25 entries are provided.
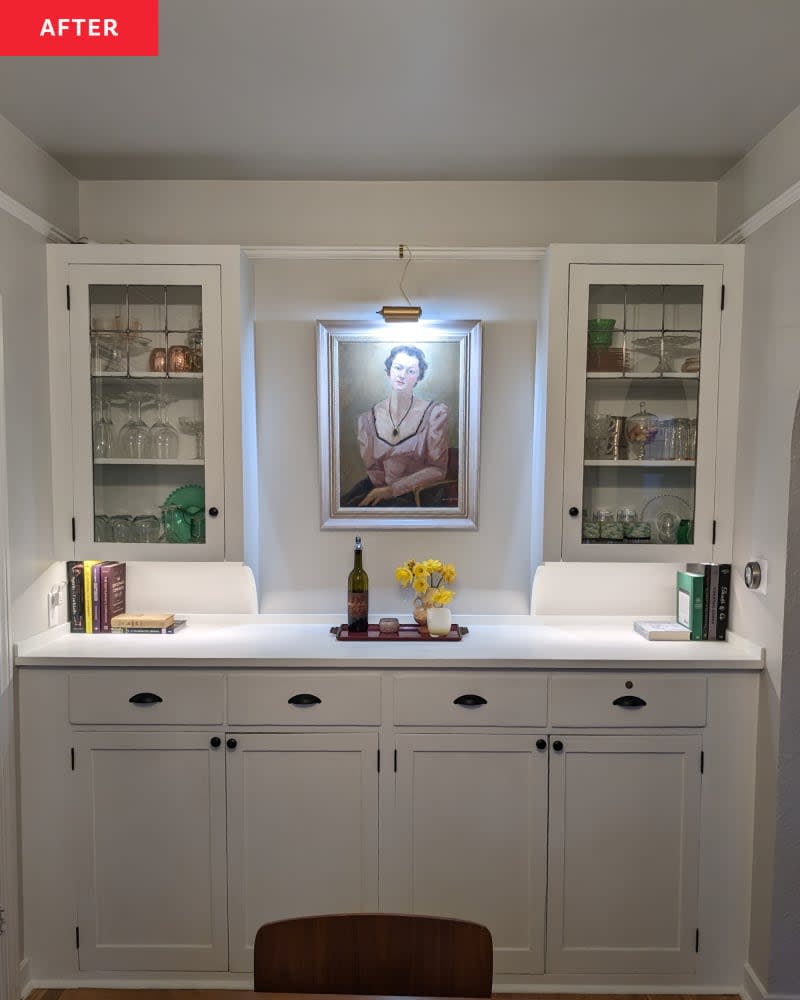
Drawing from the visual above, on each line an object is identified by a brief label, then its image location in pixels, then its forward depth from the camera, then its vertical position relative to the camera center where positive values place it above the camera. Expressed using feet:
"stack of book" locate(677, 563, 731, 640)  8.18 -1.63
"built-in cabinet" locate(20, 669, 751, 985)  7.44 -3.76
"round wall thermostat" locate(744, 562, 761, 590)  7.45 -1.20
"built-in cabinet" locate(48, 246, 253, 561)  7.97 +0.72
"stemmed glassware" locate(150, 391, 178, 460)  8.20 +0.30
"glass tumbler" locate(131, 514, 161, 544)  8.23 -0.81
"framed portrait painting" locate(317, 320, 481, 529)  8.78 +0.54
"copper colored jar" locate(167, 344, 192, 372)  8.13 +1.26
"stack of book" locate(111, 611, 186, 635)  8.43 -2.01
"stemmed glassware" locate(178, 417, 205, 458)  8.13 +0.40
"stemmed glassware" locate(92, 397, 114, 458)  8.16 +0.35
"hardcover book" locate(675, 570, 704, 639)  8.22 -1.66
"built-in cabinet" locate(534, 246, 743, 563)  7.88 +0.76
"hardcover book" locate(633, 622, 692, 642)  8.16 -2.00
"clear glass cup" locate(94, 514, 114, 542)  8.16 -0.80
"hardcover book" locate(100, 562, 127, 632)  8.51 -1.66
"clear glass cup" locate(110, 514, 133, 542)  8.21 -0.79
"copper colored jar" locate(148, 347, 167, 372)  8.16 +1.22
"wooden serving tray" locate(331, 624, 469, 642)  8.15 -2.07
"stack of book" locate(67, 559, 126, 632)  8.46 -1.68
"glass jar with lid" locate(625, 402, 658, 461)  8.13 +0.42
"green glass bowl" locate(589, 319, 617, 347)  7.98 +1.58
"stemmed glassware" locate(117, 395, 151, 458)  8.23 +0.30
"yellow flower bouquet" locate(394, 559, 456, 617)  8.32 -1.42
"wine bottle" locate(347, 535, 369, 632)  8.33 -1.64
